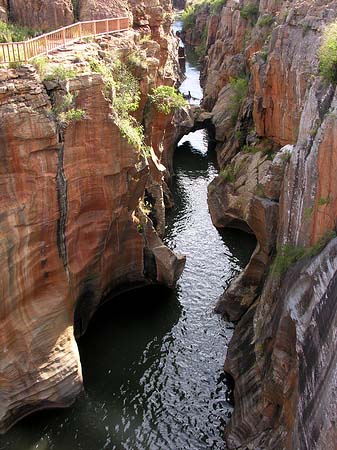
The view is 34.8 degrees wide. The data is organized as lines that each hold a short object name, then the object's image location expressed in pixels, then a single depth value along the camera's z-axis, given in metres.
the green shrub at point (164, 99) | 28.78
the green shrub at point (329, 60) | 17.83
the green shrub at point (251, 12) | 50.06
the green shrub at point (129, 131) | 21.38
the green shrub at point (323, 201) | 15.61
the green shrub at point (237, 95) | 44.16
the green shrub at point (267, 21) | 41.35
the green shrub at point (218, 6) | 67.06
